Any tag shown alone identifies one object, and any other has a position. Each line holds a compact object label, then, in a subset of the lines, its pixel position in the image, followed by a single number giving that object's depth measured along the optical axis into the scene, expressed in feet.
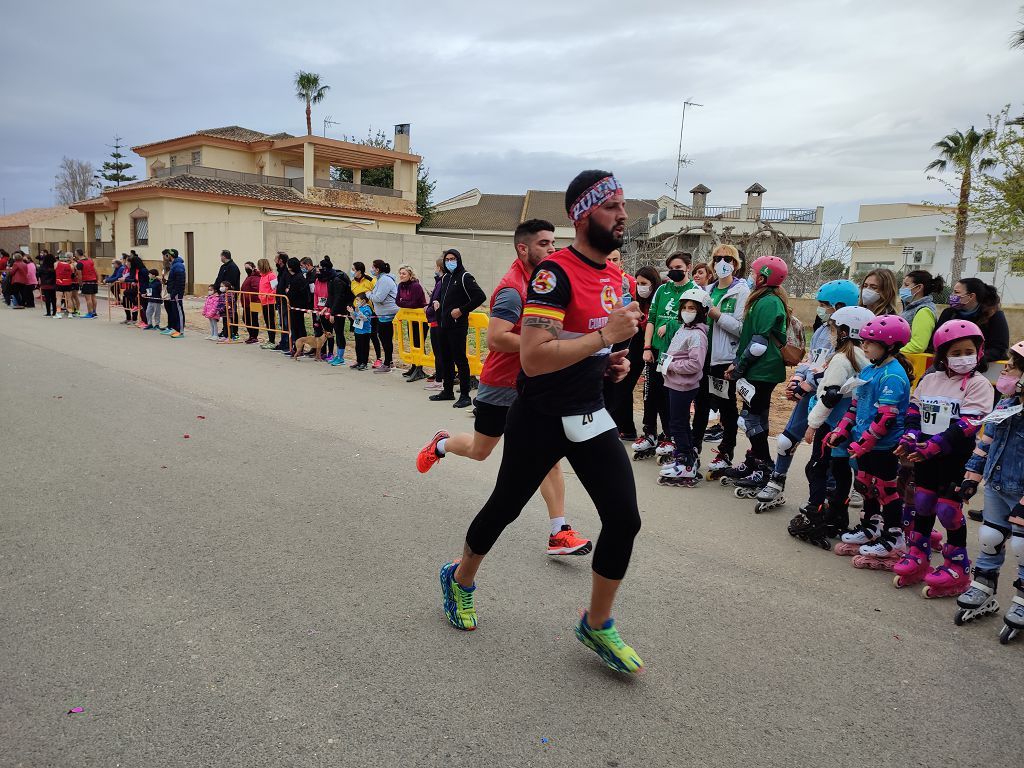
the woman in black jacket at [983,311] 19.48
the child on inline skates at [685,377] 20.21
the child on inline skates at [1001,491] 11.74
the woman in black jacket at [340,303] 42.04
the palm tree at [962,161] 59.16
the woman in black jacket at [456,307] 31.86
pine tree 221.46
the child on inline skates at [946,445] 13.15
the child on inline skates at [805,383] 17.21
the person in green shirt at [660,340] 21.97
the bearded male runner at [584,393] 9.30
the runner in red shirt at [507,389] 14.26
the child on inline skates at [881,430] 14.16
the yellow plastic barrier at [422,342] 33.45
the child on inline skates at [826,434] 15.72
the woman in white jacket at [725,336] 20.68
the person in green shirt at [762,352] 18.62
